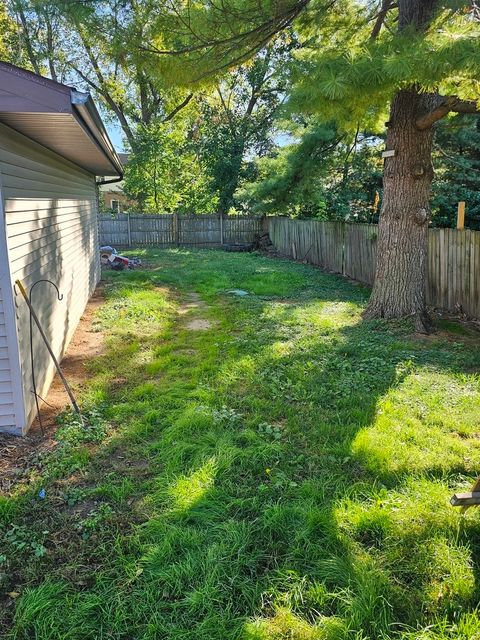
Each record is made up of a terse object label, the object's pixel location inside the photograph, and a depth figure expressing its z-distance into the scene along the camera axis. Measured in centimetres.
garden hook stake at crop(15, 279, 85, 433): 330
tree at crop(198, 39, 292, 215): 1856
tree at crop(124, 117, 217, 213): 1770
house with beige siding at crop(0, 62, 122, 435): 272
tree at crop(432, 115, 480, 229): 1056
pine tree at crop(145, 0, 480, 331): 425
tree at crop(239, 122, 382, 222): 1164
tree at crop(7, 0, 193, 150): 1836
